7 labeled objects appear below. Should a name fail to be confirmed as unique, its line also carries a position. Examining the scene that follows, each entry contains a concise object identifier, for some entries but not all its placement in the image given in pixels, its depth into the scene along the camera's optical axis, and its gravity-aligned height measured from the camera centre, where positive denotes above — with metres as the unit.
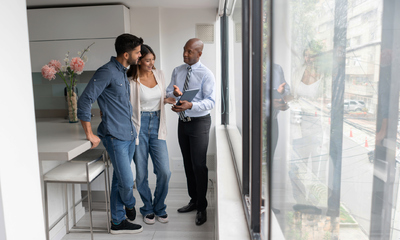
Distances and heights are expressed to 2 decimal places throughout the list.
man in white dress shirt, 2.74 -0.32
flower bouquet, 2.93 +0.09
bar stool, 2.31 -0.68
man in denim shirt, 2.24 -0.19
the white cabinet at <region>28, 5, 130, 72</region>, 3.48 +0.56
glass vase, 3.11 -0.22
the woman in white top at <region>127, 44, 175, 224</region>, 2.62 -0.36
